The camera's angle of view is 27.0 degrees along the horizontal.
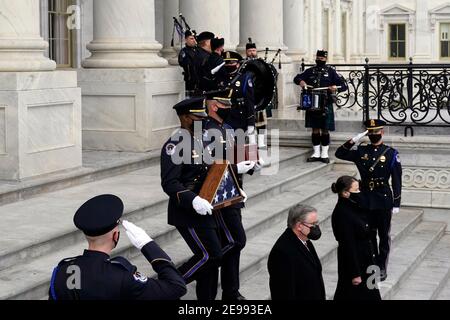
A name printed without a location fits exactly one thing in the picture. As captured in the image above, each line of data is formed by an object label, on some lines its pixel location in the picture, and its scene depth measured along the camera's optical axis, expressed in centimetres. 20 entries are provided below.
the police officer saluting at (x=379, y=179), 1041
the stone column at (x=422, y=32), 4588
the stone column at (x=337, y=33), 3731
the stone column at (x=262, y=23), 1842
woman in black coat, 835
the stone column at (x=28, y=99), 1058
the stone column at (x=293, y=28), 2159
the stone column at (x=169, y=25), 1742
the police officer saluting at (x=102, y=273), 477
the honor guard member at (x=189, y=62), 1358
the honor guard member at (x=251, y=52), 1476
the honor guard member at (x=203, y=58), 1337
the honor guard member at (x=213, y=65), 1321
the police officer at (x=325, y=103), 1571
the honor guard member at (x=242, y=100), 1223
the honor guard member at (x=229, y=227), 812
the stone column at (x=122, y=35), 1355
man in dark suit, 675
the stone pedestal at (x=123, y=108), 1357
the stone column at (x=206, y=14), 1526
